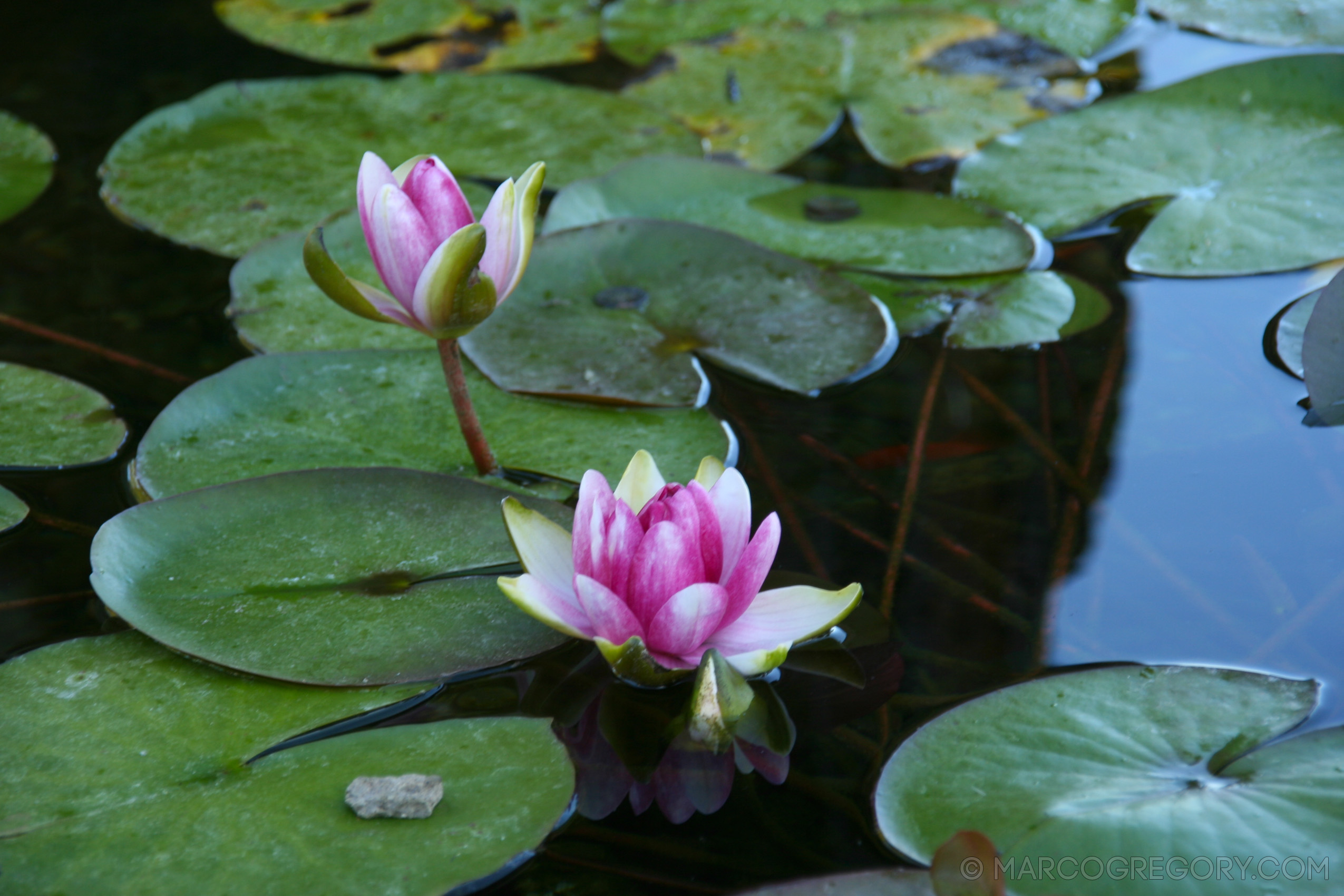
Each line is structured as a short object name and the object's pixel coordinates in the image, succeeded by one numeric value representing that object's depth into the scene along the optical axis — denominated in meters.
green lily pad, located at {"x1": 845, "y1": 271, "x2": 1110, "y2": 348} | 2.03
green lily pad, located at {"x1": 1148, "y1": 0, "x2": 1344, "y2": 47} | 2.27
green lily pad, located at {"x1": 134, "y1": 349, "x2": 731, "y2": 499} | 1.93
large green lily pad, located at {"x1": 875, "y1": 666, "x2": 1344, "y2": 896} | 1.77
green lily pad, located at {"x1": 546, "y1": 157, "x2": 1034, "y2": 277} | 2.07
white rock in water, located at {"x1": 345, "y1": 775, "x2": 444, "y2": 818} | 1.79
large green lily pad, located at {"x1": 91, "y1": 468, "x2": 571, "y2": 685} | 1.84
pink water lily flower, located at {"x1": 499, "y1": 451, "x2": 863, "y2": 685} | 1.81
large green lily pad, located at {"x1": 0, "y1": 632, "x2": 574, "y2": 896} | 1.78
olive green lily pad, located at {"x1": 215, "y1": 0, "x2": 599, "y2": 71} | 2.39
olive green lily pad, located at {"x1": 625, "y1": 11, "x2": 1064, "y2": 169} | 2.21
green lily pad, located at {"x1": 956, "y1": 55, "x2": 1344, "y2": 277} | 2.05
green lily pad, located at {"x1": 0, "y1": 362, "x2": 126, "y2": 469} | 1.95
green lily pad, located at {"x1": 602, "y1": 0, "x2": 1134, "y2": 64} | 2.33
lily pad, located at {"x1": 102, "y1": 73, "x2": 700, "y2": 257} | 2.14
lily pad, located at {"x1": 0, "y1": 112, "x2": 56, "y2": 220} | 2.16
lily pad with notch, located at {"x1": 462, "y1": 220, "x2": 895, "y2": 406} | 1.99
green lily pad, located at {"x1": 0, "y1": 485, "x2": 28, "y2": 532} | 1.92
